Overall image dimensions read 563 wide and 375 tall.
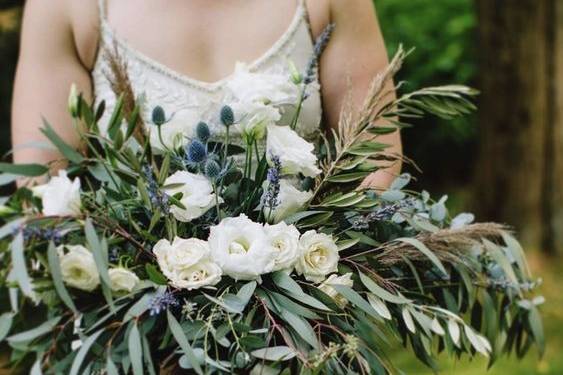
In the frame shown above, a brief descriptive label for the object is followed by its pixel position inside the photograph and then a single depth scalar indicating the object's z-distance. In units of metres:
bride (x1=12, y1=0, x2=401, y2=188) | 2.08
